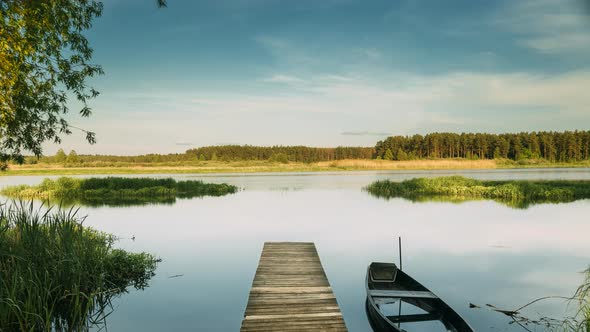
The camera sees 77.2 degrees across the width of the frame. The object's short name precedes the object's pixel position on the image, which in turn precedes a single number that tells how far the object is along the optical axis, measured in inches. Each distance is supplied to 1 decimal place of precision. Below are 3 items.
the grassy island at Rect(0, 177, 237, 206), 1485.0
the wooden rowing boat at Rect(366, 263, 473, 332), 327.9
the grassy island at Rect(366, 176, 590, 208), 1339.8
